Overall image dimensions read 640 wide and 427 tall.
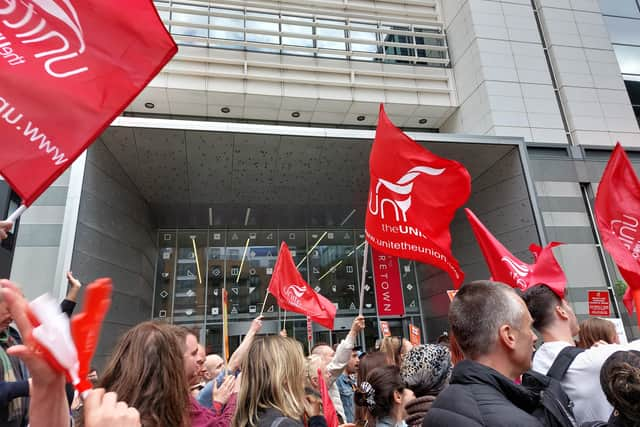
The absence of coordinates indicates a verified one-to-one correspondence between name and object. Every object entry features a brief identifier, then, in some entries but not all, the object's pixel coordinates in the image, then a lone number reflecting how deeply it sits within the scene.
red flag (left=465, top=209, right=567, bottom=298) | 5.29
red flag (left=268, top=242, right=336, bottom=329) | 7.74
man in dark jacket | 1.71
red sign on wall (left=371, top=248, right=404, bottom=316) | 15.80
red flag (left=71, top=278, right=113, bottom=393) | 1.00
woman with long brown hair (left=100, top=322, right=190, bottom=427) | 1.72
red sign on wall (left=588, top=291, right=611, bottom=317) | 9.55
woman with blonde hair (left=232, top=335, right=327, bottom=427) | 2.44
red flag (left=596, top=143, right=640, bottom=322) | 4.97
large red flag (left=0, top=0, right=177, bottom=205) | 2.53
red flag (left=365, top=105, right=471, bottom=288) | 5.03
